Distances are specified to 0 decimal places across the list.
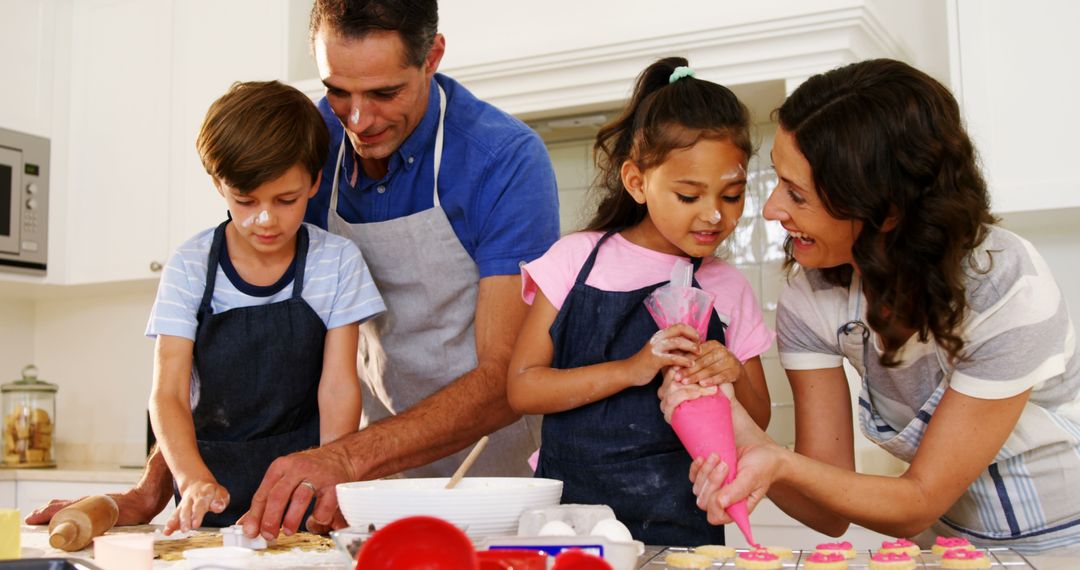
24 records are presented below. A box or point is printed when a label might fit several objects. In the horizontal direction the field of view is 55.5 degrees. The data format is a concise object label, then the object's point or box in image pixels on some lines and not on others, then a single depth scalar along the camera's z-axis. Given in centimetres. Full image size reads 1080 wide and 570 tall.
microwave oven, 349
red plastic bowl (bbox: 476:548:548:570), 80
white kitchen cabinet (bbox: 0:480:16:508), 335
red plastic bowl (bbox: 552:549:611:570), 75
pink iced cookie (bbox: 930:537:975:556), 101
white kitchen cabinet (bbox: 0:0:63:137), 354
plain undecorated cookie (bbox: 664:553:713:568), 99
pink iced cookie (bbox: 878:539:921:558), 100
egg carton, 87
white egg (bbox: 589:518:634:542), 95
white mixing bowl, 100
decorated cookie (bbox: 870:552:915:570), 96
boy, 156
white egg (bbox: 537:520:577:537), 96
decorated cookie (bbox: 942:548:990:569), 94
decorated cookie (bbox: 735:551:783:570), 97
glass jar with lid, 363
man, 161
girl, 139
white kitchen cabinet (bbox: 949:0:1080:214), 260
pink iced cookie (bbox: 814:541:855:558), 101
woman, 123
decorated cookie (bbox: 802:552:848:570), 95
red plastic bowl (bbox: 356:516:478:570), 77
